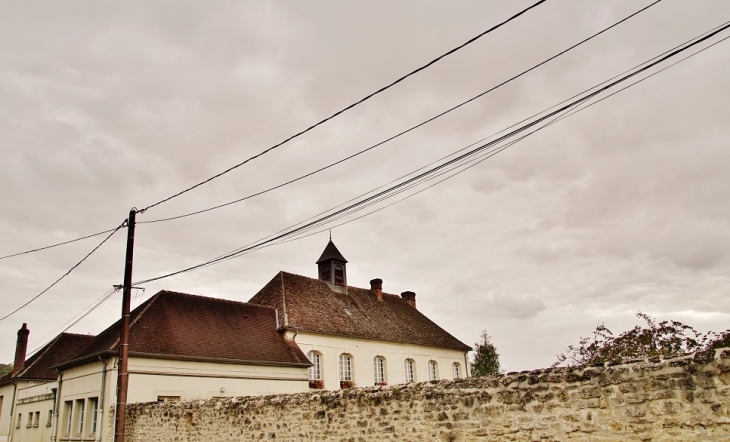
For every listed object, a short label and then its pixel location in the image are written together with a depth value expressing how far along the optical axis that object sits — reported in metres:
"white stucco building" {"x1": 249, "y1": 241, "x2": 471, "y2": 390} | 24.03
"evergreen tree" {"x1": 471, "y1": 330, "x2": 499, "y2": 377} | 49.47
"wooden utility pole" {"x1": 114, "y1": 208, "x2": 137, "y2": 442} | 12.62
